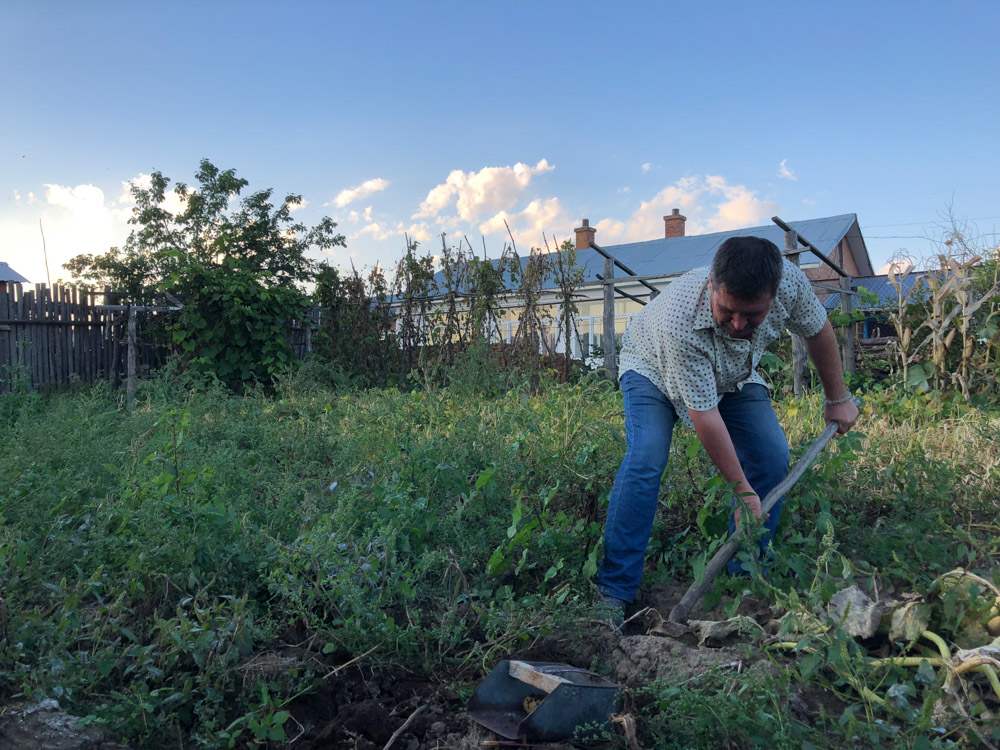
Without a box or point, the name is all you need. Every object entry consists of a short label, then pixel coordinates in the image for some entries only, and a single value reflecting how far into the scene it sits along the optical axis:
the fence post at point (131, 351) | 8.61
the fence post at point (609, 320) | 8.00
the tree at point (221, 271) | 9.23
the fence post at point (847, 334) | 7.41
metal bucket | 1.89
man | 2.36
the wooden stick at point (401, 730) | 1.87
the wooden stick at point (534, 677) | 1.93
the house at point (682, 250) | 18.83
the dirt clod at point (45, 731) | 1.79
